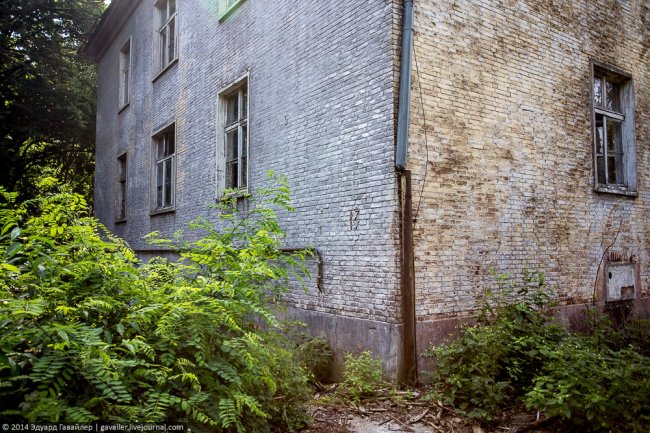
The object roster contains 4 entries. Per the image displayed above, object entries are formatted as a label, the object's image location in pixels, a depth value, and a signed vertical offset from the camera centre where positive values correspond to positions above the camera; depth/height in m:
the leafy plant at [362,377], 4.72 -1.37
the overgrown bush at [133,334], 2.58 -0.56
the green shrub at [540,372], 3.43 -1.11
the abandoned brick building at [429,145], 5.32 +1.54
